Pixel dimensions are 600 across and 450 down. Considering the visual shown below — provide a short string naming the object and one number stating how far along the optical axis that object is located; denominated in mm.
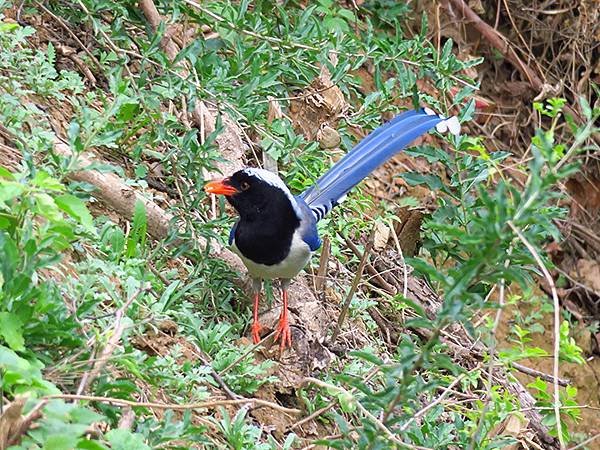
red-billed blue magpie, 7578
